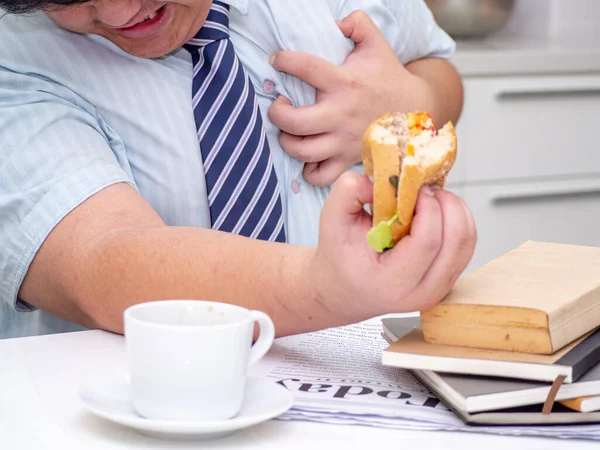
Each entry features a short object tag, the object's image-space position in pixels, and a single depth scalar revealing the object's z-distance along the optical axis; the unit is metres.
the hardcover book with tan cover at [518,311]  1.15
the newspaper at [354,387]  1.14
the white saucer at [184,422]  1.09
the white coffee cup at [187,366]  1.09
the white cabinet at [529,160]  2.66
